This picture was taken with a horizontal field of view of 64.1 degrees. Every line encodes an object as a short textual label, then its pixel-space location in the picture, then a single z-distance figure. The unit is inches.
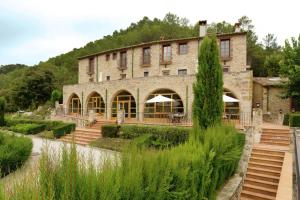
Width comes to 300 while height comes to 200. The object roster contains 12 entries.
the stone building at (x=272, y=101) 828.6
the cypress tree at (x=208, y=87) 369.7
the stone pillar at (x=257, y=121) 555.8
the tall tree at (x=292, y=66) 635.5
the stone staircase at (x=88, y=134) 689.9
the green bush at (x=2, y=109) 1006.4
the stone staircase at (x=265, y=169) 364.5
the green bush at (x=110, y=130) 660.7
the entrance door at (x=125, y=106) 1006.4
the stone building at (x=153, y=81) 805.2
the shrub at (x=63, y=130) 760.3
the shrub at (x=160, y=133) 525.7
